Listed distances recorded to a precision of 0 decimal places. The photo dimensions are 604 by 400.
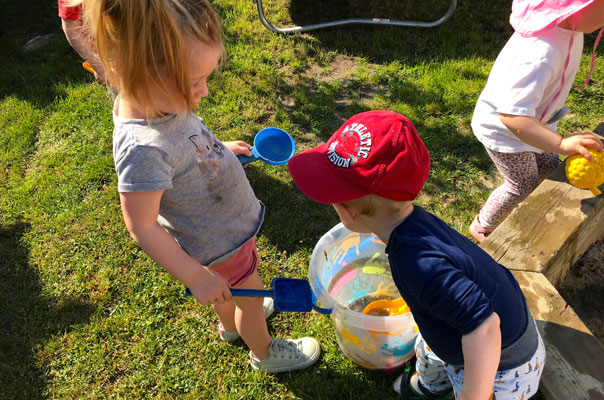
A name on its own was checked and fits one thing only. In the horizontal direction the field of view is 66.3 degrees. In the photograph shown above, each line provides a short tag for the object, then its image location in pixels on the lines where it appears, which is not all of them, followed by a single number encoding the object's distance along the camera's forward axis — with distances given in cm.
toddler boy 117
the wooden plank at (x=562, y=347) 161
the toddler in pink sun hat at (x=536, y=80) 182
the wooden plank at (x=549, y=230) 187
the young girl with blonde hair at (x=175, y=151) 116
